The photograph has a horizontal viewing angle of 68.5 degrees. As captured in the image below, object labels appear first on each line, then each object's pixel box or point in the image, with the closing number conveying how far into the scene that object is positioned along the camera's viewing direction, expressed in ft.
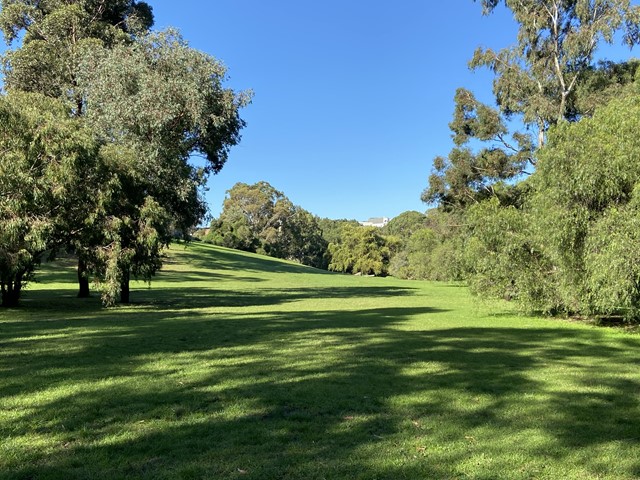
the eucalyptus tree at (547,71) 80.33
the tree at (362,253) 311.06
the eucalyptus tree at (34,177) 50.42
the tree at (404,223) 406.84
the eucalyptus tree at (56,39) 83.51
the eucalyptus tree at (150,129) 61.05
